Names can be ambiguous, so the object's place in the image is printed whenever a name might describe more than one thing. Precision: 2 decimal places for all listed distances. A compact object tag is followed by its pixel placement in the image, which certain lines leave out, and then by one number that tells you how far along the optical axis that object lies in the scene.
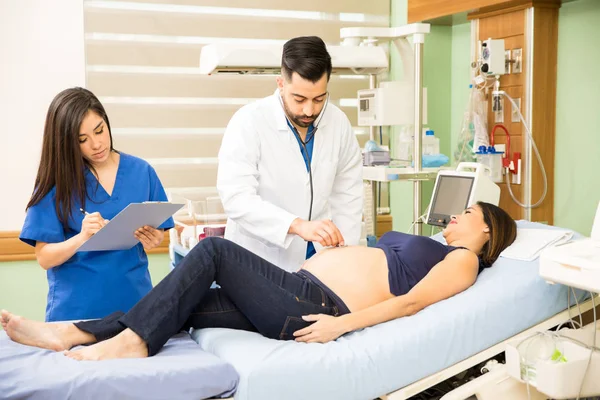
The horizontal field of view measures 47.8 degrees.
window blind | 3.63
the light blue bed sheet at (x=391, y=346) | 1.74
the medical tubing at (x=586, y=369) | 1.87
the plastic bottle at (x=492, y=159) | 3.31
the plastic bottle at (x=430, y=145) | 3.66
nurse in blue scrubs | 2.02
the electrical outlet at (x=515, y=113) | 3.27
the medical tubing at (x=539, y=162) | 3.20
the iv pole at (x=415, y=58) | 3.32
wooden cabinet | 3.17
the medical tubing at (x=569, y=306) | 2.16
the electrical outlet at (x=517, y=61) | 3.23
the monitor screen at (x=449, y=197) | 2.96
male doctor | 2.14
